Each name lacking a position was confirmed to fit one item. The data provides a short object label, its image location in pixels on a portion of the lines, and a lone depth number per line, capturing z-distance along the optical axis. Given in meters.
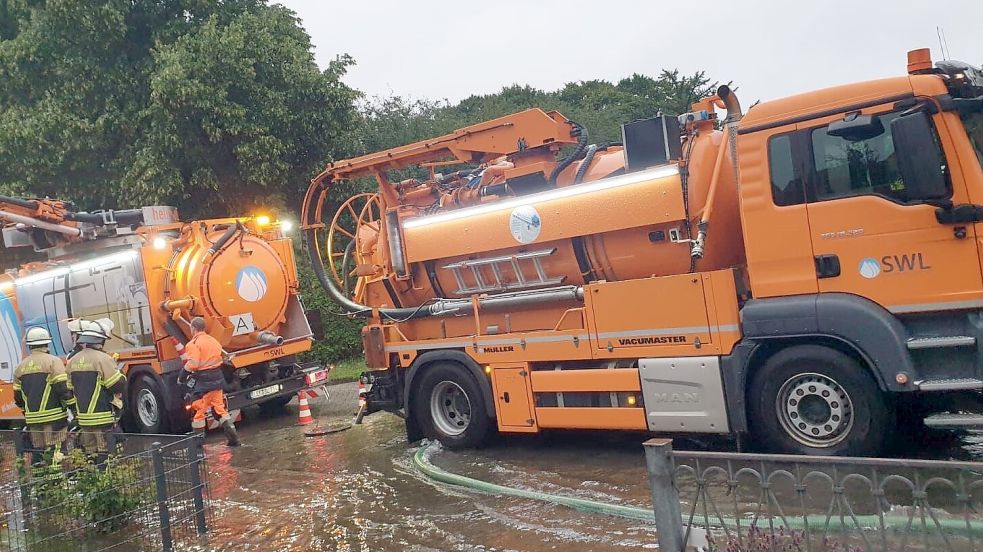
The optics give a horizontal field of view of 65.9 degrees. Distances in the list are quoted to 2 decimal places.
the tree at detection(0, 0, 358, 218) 14.45
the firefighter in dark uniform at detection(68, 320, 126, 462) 6.72
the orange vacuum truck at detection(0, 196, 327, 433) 10.38
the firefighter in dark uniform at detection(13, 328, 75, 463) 7.10
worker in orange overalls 9.27
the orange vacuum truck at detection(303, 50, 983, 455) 5.03
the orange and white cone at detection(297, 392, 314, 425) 10.53
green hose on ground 2.88
